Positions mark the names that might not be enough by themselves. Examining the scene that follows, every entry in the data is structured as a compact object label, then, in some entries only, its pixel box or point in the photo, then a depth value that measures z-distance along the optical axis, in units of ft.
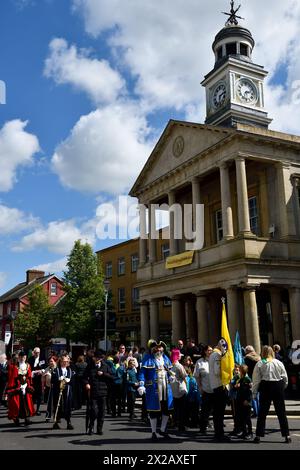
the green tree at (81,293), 128.98
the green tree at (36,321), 160.15
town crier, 33.71
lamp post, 71.88
